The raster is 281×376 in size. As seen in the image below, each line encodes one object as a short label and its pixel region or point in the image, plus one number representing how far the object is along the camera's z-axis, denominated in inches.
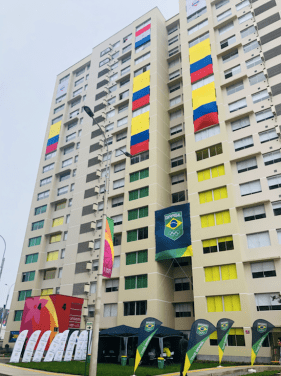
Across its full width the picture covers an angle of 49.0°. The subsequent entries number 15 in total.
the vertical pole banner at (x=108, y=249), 661.3
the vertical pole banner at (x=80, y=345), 1049.8
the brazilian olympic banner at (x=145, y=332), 737.0
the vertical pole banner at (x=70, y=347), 1054.9
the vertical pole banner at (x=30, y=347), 958.4
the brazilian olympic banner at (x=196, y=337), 617.6
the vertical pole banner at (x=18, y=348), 956.0
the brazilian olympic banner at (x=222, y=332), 885.2
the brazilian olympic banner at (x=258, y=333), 877.9
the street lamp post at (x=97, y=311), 563.2
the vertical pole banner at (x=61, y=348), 992.4
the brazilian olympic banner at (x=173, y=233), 1393.9
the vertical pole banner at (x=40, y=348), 968.9
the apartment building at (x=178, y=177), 1283.2
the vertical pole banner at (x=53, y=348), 985.1
